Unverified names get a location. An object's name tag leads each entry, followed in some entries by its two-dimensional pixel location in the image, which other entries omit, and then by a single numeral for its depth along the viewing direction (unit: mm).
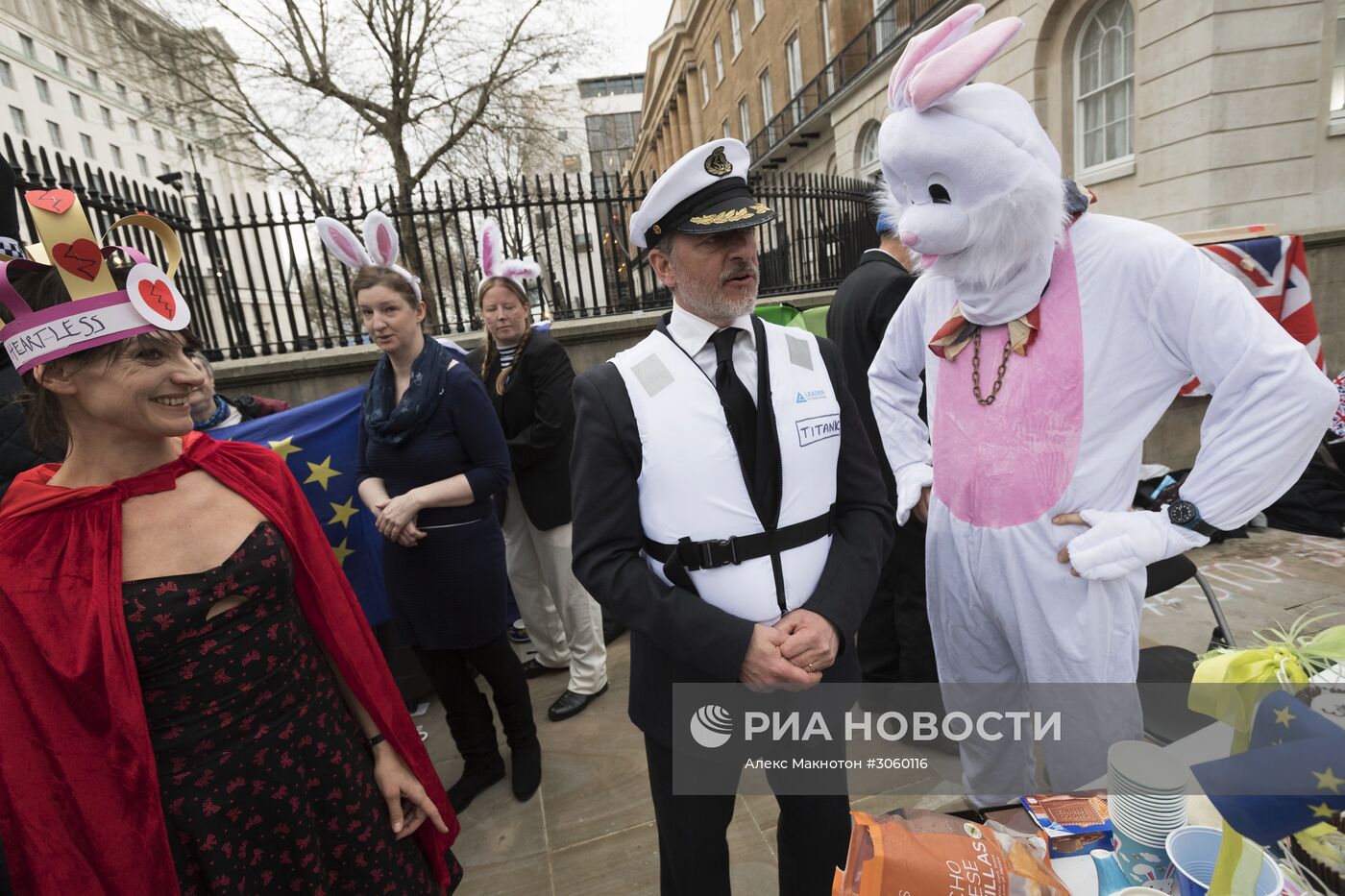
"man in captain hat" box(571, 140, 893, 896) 1506
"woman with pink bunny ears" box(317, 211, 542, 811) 2512
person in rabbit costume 1488
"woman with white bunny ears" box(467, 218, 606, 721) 3326
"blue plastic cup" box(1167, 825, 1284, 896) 1019
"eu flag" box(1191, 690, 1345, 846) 782
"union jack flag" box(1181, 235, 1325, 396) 4566
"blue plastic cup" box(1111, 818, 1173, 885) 1177
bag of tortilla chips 1114
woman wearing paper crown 1257
